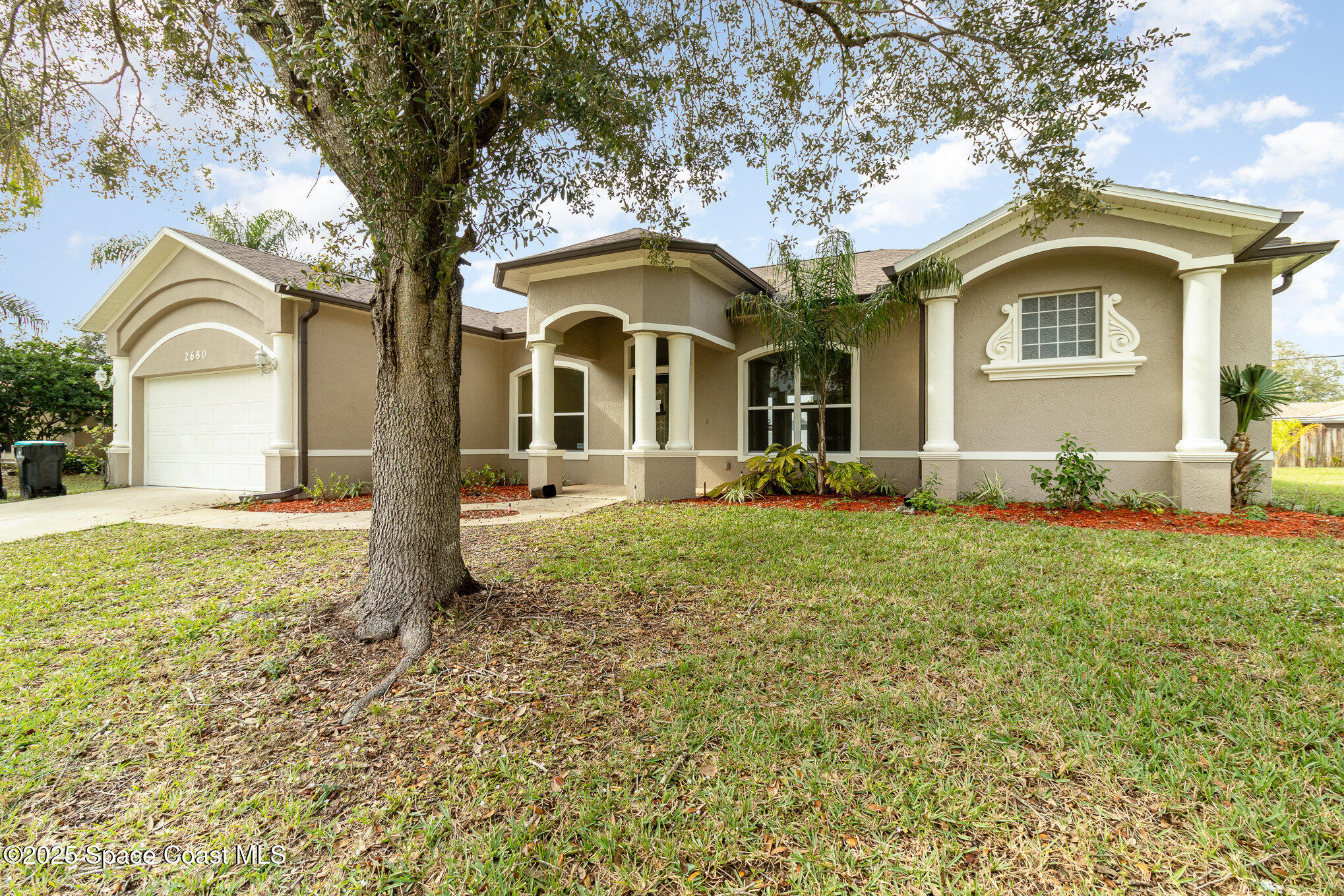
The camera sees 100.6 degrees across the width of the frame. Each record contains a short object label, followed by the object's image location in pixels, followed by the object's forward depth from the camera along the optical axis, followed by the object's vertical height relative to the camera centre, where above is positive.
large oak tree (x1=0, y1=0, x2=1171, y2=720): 3.15 +2.47
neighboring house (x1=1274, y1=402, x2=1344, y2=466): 19.50 -0.28
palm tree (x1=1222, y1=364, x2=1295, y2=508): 7.57 +0.56
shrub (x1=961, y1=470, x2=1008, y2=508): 8.26 -0.75
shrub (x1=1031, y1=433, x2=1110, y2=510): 7.69 -0.50
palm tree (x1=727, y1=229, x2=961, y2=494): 8.48 +2.14
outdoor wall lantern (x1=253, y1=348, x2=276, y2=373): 10.07 +1.55
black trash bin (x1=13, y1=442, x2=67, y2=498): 10.95 -0.46
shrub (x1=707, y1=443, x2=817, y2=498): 9.45 -0.52
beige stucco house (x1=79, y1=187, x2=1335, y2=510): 7.89 +1.42
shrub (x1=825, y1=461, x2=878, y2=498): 9.18 -0.59
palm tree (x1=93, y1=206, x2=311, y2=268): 18.06 +7.13
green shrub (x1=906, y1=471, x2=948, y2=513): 7.95 -0.81
